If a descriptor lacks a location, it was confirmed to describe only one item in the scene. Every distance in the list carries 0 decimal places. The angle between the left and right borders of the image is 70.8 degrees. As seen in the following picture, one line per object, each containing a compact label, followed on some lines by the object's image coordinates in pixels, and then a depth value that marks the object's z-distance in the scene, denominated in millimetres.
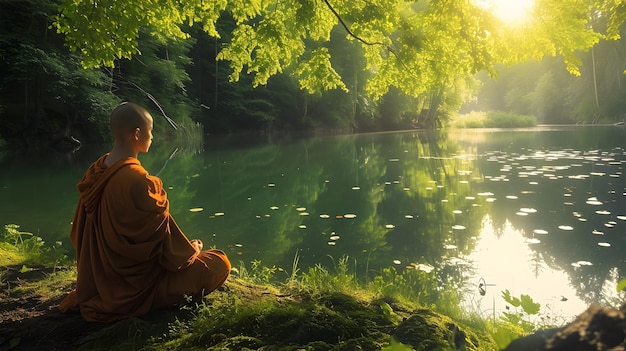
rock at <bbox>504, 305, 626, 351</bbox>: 864
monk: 2801
